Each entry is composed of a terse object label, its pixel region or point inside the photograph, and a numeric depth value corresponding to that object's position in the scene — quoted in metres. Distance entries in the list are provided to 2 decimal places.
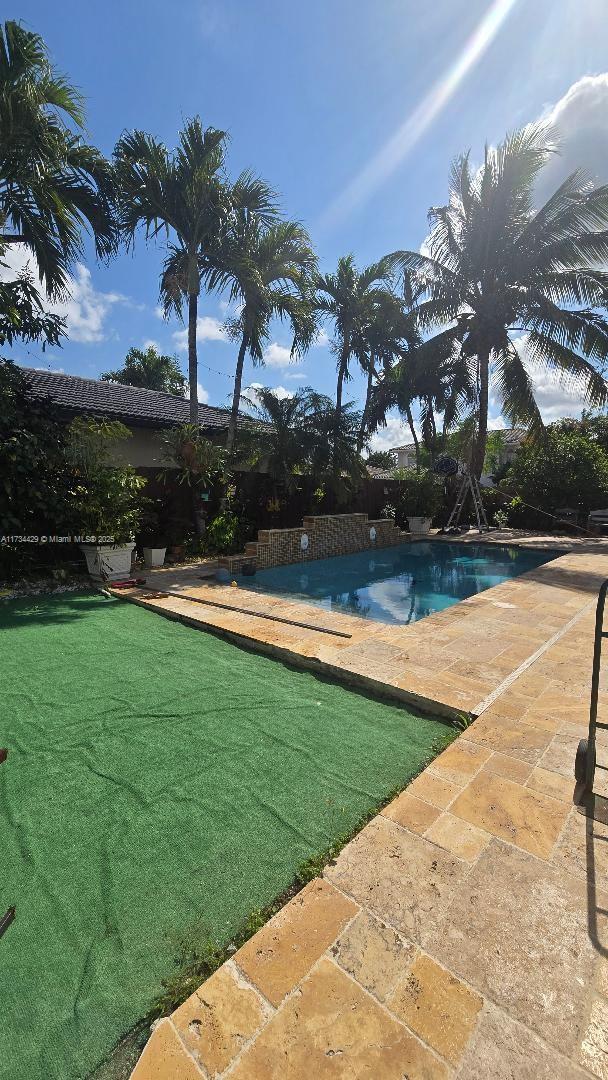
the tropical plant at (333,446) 11.69
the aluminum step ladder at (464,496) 16.31
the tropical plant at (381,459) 15.24
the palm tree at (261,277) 10.34
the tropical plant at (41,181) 6.41
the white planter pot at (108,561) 7.64
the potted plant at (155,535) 9.09
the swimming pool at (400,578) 8.40
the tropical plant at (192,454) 9.42
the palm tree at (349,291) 16.27
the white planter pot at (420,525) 16.84
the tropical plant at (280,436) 11.19
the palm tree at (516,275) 13.14
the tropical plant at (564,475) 16.67
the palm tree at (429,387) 16.12
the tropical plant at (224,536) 10.31
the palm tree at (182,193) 9.40
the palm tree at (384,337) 16.52
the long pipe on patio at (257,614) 5.15
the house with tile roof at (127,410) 11.35
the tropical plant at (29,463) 6.86
